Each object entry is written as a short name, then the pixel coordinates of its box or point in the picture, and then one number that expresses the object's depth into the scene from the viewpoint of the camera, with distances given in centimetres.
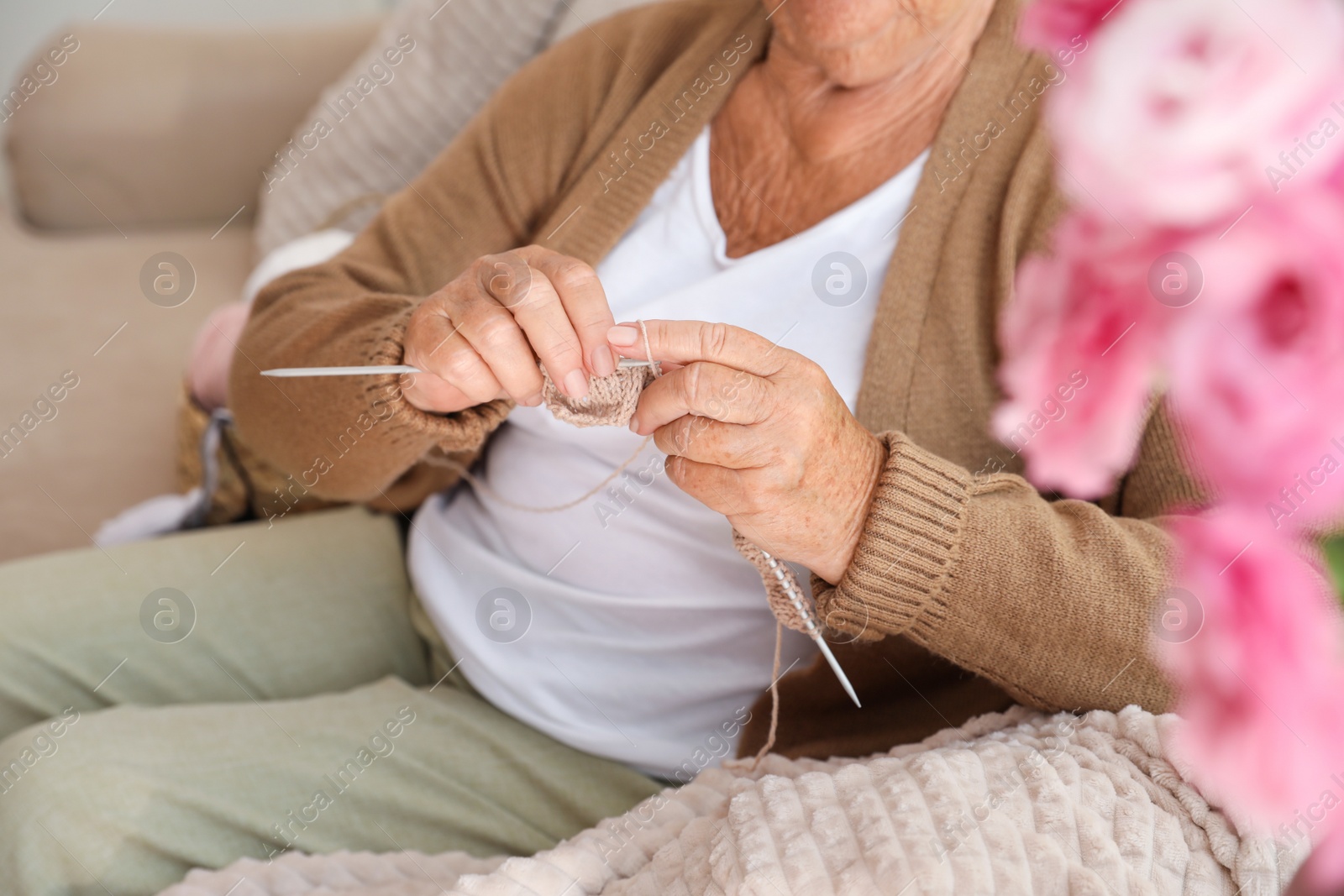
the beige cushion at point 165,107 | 179
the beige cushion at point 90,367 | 129
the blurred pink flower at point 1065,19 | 23
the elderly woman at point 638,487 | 67
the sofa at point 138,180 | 159
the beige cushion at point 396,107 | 142
